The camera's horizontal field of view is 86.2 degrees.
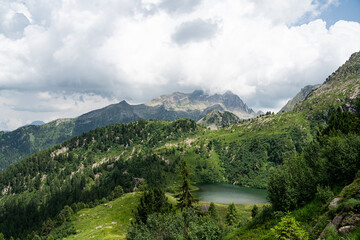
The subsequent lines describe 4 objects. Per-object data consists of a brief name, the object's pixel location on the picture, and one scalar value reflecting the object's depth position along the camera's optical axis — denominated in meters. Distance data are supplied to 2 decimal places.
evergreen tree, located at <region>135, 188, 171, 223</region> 68.06
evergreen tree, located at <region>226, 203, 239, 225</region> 87.51
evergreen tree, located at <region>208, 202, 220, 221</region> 77.39
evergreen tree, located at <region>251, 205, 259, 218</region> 89.93
